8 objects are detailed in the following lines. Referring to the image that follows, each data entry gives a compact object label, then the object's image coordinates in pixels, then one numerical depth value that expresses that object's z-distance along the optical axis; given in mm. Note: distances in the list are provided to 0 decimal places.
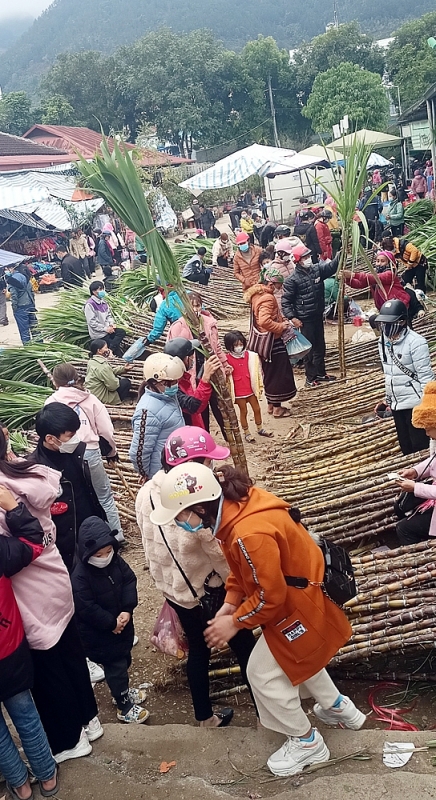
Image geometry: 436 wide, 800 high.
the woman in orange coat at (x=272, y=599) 2158
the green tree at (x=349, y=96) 34853
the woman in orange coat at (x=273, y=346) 5996
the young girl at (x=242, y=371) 5691
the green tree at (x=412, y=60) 33531
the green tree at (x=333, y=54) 44094
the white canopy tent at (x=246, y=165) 15109
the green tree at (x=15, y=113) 41656
